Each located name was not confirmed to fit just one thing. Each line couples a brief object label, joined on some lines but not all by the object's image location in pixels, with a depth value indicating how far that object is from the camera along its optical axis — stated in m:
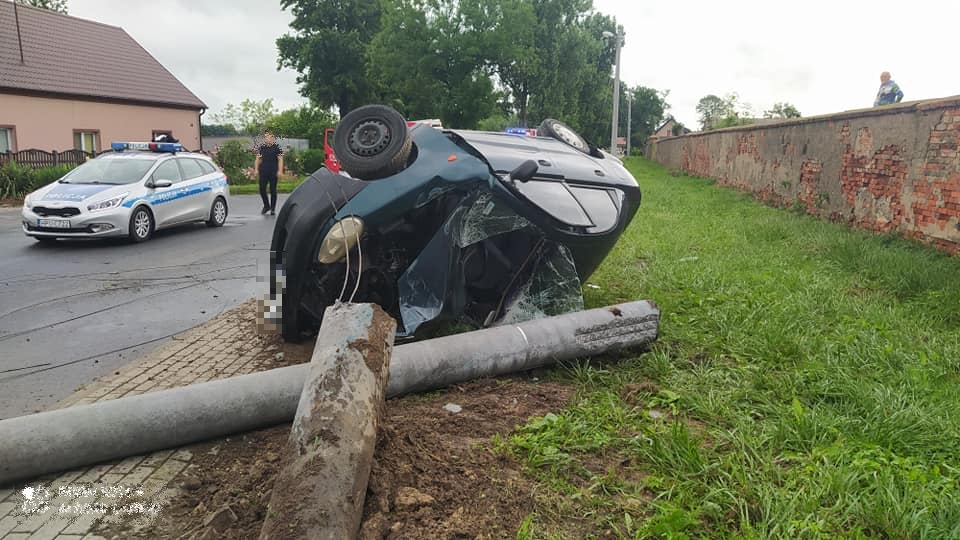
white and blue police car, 10.26
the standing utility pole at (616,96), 28.41
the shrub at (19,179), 19.14
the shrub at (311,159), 32.84
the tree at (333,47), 47.16
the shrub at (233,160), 27.84
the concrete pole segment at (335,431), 2.16
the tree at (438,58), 39.97
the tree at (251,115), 62.19
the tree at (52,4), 52.72
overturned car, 4.37
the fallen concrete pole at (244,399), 2.98
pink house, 26.66
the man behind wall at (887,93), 11.41
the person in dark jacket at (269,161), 14.81
